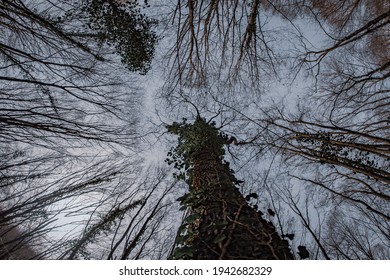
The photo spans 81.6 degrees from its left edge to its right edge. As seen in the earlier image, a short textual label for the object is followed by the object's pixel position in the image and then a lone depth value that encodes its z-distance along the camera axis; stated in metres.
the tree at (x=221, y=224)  1.84
